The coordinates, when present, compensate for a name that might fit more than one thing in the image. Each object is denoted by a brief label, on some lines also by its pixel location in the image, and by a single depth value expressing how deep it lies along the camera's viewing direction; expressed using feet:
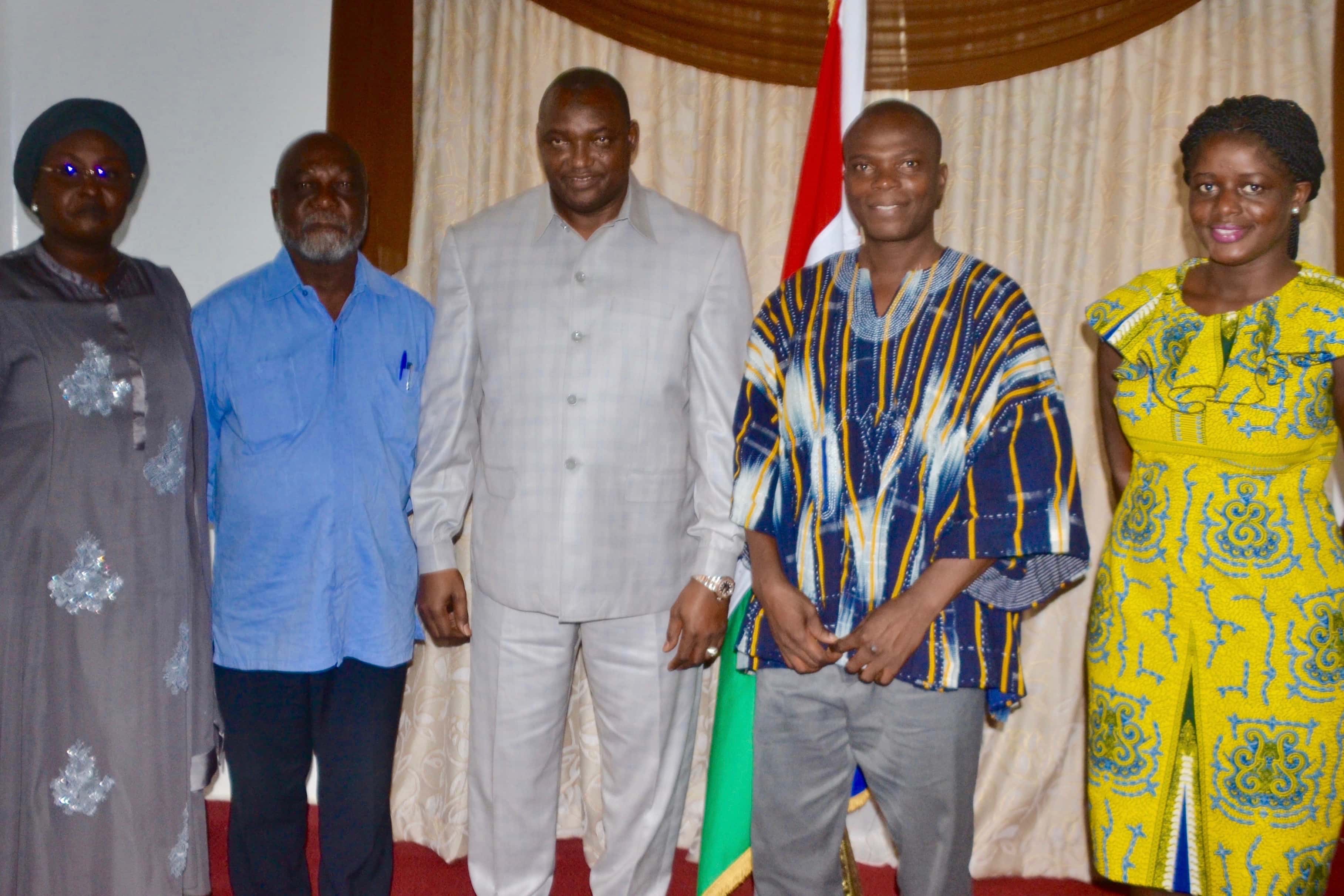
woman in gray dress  6.68
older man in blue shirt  7.29
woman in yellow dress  6.00
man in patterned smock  5.81
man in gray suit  7.12
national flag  7.51
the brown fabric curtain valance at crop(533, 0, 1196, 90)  8.49
